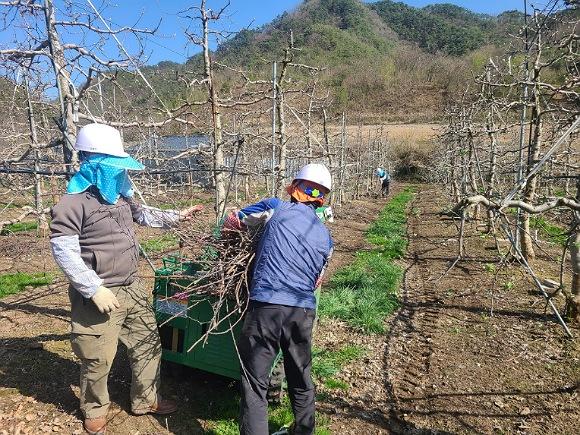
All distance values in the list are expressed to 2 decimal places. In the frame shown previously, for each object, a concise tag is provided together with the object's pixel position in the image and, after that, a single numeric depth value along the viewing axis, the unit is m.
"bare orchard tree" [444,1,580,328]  2.57
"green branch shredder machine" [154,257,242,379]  3.12
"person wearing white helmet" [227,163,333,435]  2.62
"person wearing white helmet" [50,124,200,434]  2.61
